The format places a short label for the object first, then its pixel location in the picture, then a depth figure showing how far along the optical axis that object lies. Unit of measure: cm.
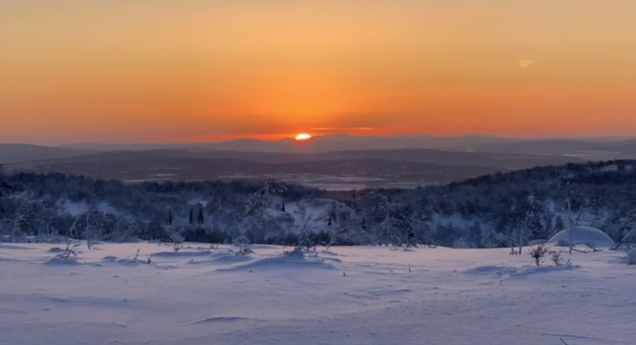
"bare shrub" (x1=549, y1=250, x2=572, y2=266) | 545
